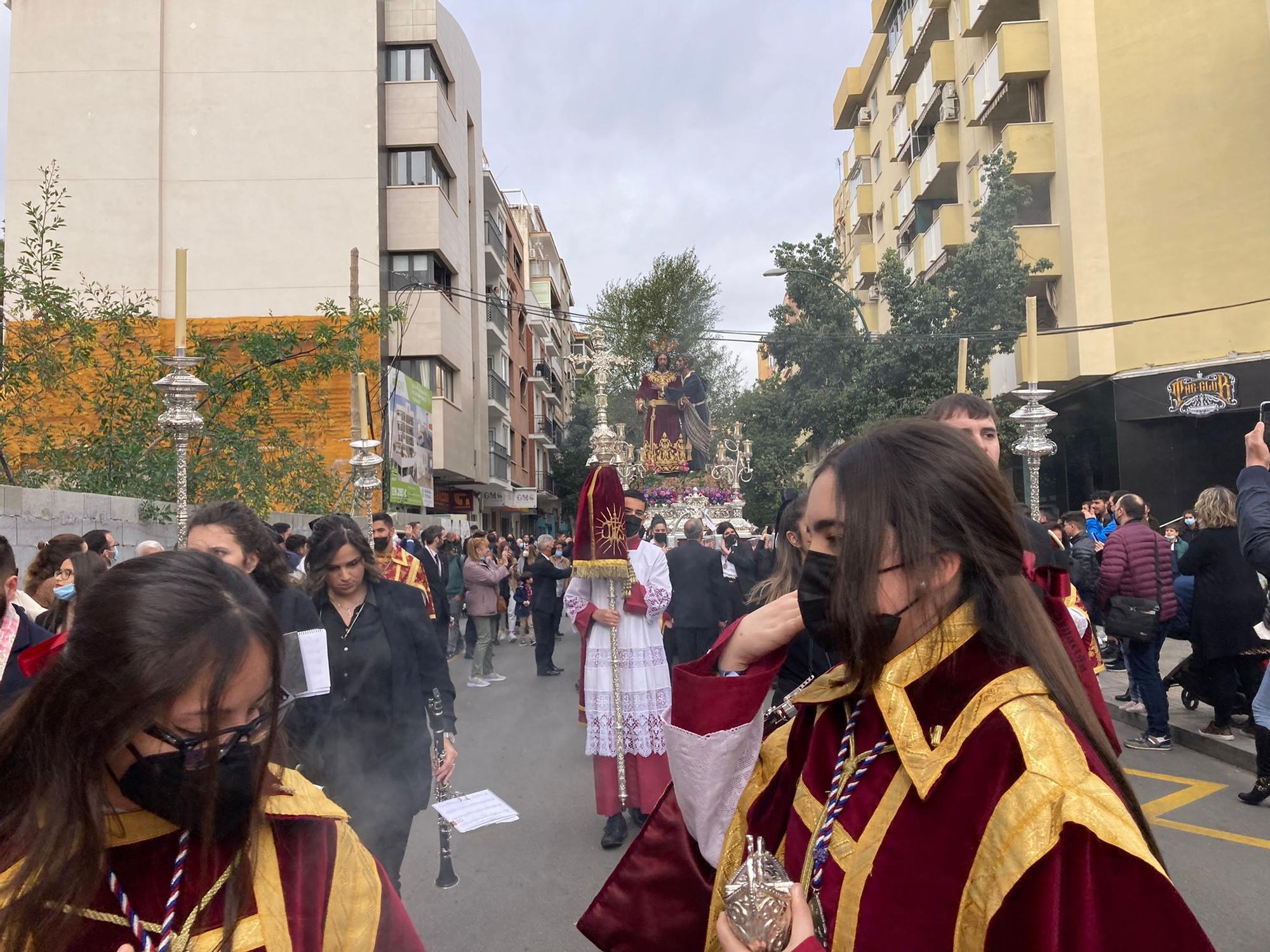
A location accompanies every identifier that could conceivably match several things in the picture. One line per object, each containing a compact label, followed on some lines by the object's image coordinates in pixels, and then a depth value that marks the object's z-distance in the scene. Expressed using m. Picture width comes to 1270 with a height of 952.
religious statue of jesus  22.75
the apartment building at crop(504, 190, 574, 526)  52.84
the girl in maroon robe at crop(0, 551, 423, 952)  1.49
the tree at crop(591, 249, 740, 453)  44.75
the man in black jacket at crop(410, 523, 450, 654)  10.20
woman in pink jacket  13.05
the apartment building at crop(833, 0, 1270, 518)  18.62
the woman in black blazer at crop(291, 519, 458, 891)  3.92
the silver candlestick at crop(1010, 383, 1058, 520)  8.70
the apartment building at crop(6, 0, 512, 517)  23.31
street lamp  21.56
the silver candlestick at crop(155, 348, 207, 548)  6.96
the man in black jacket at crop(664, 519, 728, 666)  9.26
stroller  7.55
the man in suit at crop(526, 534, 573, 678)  13.17
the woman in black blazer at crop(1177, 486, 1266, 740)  7.32
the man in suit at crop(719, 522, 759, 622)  12.69
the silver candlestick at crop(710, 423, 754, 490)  23.00
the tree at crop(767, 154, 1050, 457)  19.67
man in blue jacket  12.86
